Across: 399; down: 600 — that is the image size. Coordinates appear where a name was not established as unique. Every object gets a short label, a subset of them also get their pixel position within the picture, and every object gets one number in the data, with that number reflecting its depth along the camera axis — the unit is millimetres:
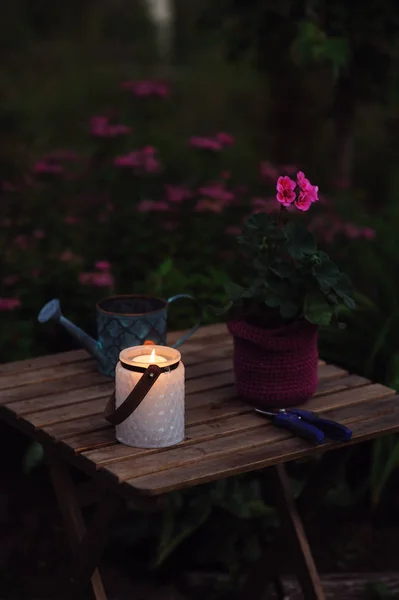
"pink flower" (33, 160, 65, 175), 3582
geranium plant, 2010
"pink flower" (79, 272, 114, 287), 2973
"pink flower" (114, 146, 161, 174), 3455
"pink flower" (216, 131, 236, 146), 3637
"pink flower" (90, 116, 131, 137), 3721
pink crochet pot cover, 2049
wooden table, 1799
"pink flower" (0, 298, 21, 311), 2955
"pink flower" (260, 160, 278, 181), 3641
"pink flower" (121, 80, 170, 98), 3914
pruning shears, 1913
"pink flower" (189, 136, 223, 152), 3564
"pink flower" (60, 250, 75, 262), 3186
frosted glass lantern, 1863
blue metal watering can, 2199
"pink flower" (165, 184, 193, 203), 3365
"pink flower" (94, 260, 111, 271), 3041
